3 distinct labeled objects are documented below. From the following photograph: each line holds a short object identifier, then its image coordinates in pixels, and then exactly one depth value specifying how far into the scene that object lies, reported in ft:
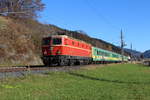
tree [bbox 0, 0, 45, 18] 197.77
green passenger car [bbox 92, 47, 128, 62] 171.82
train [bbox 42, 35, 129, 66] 105.29
